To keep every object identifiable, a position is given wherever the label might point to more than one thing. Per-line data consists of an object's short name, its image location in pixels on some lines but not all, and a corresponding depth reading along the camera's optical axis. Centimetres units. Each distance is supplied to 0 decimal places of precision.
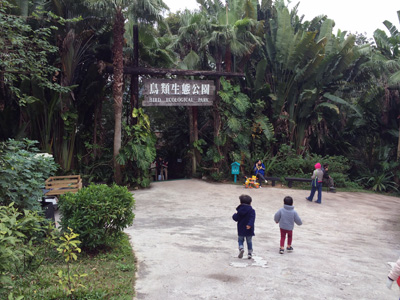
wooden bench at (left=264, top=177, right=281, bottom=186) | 1467
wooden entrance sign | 1357
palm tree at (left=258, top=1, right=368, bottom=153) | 1591
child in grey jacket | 643
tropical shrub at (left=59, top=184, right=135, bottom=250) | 548
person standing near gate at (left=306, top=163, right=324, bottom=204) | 1180
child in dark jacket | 594
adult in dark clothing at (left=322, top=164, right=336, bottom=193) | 1391
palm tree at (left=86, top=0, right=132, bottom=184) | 1159
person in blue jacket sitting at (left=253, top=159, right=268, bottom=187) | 1431
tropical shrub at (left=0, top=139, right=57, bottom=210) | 547
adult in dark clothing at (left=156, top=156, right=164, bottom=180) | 1892
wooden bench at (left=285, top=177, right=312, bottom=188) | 1427
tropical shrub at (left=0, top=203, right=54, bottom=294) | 286
